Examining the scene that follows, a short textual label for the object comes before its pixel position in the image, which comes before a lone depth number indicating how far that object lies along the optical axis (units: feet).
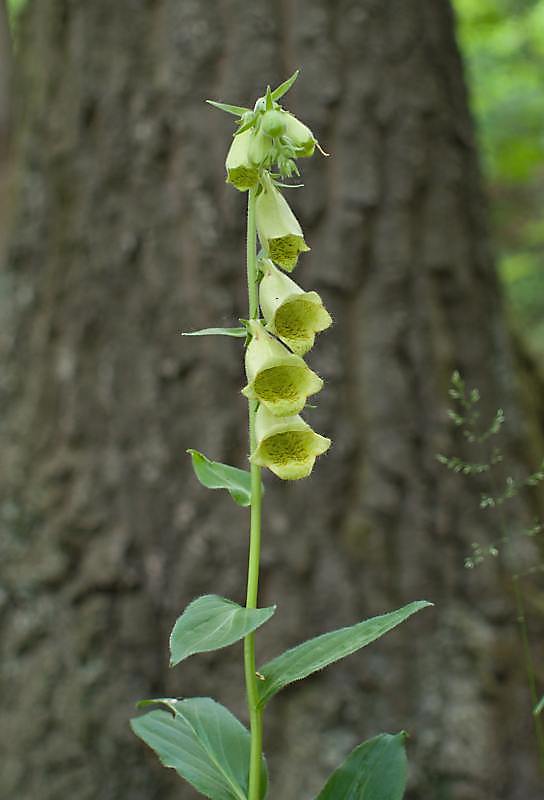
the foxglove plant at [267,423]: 3.73
